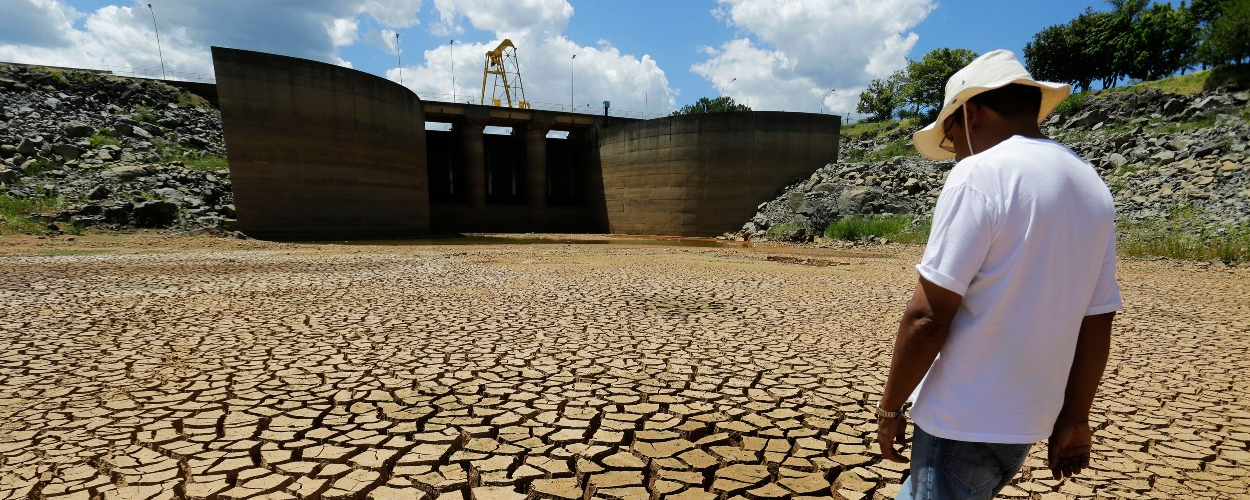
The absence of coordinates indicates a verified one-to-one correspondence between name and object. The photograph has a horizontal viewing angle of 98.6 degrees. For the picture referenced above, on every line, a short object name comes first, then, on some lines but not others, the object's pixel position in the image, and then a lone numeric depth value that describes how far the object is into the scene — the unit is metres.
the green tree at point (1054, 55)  41.81
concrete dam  18.44
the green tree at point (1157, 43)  37.41
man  1.04
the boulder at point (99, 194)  16.59
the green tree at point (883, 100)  55.31
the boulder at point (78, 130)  19.56
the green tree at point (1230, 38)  25.95
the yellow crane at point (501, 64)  48.31
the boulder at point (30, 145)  18.06
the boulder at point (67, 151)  18.50
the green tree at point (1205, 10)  36.84
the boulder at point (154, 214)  16.33
